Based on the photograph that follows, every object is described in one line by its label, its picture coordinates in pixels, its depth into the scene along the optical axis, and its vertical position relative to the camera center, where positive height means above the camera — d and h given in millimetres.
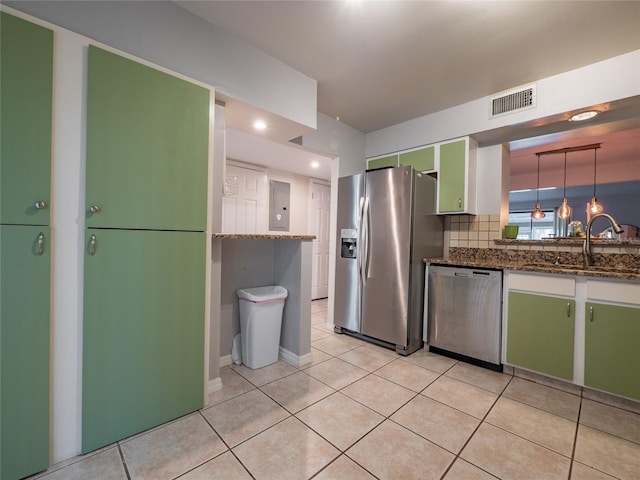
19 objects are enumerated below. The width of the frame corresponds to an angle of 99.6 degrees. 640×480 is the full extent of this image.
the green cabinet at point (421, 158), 2902 +907
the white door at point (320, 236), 5039 +36
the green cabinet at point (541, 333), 1971 -702
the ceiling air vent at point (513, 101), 2262 +1225
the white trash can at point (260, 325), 2189 -733
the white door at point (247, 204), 4246 +528
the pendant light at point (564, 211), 3844 +455
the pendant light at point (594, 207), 3445 +463
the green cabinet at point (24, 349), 1113 -499
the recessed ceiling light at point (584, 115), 2125 +1026
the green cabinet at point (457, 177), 2699 +655
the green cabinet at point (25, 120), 1096 +471
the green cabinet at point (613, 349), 1732 -704
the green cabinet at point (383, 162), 3227 +955
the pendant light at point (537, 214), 4539 +474
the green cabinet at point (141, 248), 1306 -74
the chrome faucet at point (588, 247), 2204 -35
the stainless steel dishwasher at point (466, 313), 2281 -653
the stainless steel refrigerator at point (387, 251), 2573 -119
